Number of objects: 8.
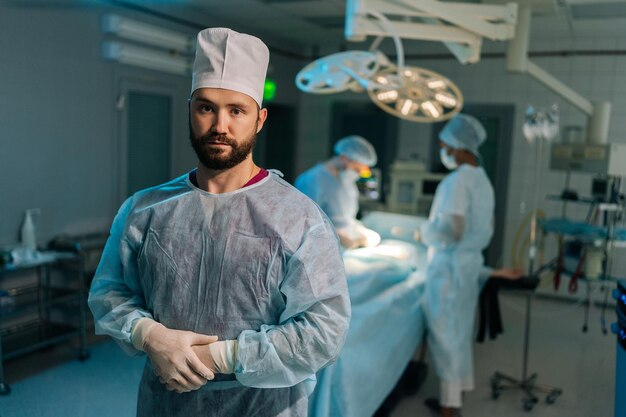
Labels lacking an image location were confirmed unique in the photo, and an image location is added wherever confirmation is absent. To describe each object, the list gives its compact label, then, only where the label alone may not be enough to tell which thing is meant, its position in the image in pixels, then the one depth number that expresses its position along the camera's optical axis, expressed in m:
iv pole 3.08
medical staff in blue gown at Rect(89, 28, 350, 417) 1.24
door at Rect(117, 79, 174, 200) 2.89
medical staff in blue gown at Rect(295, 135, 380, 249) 4.10
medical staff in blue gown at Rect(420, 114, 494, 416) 2.87
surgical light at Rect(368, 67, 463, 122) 2.96
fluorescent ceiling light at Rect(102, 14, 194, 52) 3.20
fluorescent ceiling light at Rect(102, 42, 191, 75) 3.28
